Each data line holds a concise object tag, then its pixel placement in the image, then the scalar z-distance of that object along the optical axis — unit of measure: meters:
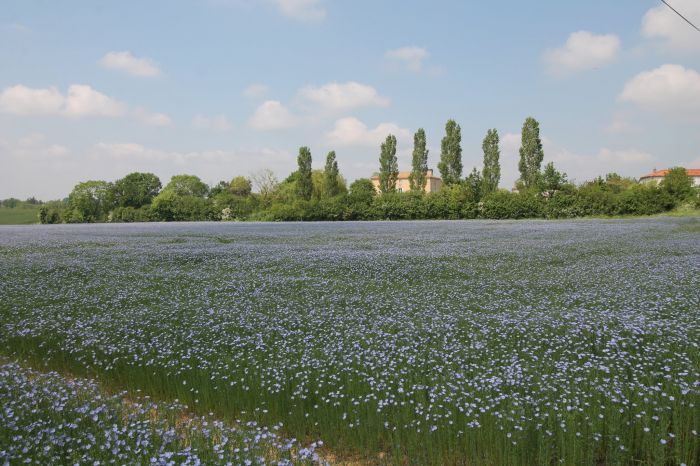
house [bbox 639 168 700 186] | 187.75
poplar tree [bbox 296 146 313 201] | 98.56
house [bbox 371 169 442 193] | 186.88
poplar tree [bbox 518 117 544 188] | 86.06
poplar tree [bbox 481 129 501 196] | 88.56
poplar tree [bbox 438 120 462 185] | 92.56
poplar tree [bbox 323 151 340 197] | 102.12
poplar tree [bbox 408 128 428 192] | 97.38
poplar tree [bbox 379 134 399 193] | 102.19
